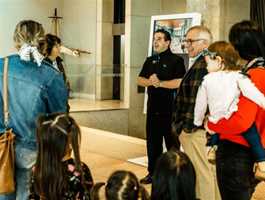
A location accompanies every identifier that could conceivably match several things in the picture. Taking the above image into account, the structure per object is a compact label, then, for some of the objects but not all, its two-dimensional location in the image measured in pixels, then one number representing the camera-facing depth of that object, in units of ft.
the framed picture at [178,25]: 18.97
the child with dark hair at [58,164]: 7.44
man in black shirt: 15.26
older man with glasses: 11.61
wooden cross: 44.83
